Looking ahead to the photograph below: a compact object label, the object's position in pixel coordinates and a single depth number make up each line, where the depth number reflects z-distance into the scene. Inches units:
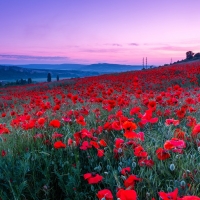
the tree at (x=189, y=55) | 1897.0
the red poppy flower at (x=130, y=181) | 65.3
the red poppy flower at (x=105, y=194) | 54.9
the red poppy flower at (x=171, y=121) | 94.2
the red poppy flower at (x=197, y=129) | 78.8
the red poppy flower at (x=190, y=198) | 42.3
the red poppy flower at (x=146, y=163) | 75.9
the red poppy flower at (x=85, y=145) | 86.4
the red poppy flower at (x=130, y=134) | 80.4
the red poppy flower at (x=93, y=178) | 67.9
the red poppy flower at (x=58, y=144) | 86.1
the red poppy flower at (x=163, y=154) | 74.8
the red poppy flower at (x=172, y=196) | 50.8
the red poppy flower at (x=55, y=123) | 98.5
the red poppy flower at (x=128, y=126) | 81.8
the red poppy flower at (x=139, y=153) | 76.4
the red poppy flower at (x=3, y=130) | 110.8
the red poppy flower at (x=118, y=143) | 85.7
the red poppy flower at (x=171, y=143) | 68.5
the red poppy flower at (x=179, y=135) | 97.7
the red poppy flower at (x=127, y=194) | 47.3
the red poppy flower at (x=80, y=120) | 104.2
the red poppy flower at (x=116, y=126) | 95.1
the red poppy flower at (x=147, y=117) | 98.0
